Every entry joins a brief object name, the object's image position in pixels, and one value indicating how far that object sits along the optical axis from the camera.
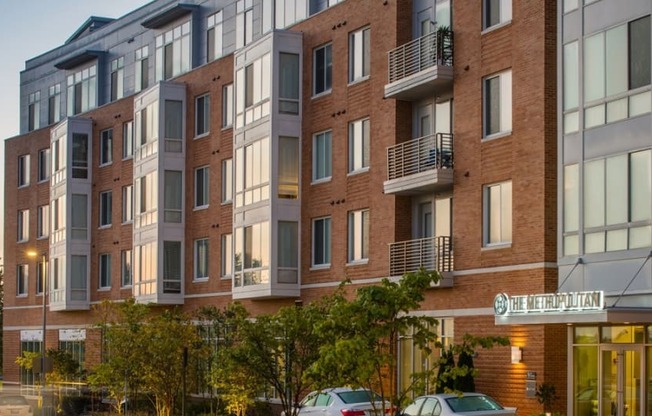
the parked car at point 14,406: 42.91
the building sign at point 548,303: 28.08
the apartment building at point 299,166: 33.75
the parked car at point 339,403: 32.25
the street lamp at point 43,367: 51.25
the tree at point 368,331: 24.72
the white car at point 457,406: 27.80
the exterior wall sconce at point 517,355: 33.09
